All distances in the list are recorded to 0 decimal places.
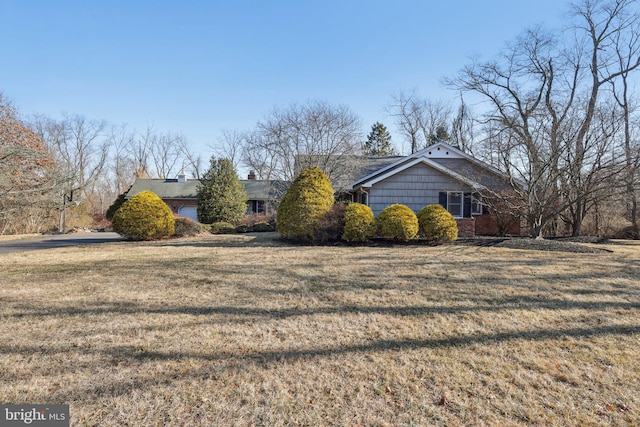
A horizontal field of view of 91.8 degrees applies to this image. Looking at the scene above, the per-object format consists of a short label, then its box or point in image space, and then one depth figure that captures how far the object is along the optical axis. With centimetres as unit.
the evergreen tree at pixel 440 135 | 3453
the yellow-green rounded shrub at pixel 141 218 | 1227
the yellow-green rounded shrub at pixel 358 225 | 1076
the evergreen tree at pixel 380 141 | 4067
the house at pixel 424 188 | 1384
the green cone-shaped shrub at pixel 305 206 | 1097
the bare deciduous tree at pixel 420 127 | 3488
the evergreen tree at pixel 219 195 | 1888
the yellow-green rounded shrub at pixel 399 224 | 1071
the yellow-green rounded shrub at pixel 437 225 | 1088
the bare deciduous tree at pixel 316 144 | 1977
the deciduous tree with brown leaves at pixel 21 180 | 1545
